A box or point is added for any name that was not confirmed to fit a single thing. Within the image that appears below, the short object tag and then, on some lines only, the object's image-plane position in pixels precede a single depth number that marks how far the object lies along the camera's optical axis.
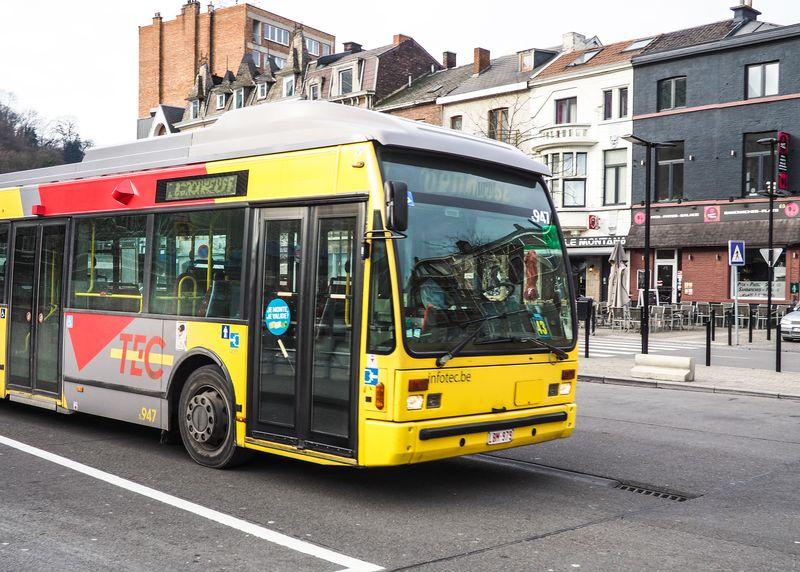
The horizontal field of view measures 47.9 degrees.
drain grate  7.11
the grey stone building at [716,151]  35.97
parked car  27.69
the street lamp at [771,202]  20.97
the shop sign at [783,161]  34.56
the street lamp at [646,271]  17.97
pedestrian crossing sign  22.08
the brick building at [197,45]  74.56
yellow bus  6.48
